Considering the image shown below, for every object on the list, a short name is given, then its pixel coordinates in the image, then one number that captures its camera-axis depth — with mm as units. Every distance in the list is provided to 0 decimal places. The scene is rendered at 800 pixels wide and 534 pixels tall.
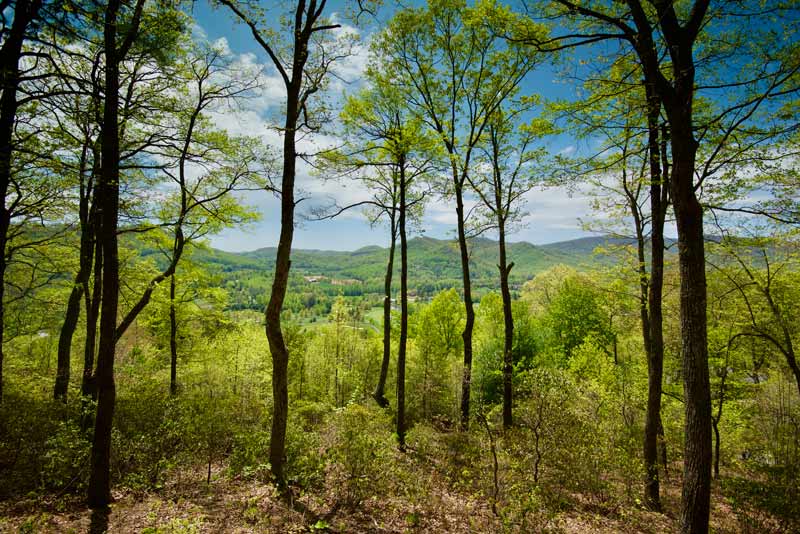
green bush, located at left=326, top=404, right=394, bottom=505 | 6469
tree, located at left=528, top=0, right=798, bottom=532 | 4074
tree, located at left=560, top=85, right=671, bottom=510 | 5887
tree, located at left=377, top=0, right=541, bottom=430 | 10070
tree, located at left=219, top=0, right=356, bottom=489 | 6359
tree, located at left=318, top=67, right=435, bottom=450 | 9906
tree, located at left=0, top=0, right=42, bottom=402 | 4945
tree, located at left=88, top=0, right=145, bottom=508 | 5285
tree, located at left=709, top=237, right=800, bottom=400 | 7805
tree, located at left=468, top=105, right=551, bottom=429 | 10789
